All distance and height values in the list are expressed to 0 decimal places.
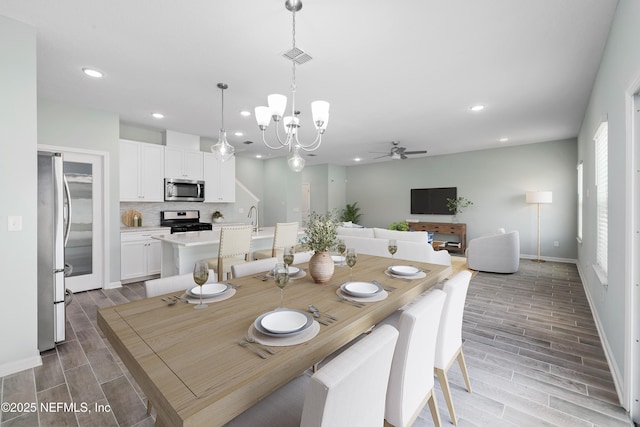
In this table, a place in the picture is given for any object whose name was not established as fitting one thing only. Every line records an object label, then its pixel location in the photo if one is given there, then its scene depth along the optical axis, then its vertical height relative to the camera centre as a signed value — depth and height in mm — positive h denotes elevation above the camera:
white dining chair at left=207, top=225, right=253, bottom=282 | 3201 -384
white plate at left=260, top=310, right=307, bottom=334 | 1127 -454
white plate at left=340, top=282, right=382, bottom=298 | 1569 -441
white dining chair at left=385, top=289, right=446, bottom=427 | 1166 -643
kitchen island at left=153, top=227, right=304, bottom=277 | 3259 -447
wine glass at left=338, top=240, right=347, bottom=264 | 1966 -240
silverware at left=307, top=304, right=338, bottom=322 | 1287 -470
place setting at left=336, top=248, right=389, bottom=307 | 1533 -448
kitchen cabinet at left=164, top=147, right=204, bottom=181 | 5145 +934
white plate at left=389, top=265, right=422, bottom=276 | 2019 -420
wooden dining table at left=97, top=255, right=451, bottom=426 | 793 -486
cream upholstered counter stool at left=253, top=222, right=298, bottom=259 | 3673 -345
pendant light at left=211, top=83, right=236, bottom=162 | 3311 +770
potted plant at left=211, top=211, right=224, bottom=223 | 6129 -70
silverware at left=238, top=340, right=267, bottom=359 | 984 -484
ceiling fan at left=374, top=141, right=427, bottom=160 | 6137 +1277
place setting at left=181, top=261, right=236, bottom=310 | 1400 -428
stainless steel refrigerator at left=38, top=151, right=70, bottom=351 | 2412 -278
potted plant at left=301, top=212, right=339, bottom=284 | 1793 -195
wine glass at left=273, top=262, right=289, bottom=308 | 1332 -292
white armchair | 5031 -736
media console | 7148 -436
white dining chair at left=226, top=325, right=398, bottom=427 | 750 -532
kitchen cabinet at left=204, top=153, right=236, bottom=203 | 5715 +690
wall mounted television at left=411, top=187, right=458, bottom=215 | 7625 +355
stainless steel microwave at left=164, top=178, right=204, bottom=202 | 5129 +442
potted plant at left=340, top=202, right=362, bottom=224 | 9430 -42
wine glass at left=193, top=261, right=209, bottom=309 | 1396 -289
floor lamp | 5898 +302
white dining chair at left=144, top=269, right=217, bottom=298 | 1645 -421
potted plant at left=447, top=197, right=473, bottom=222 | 7375 +183
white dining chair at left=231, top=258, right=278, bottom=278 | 2059 -404
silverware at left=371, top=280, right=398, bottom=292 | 1717 -457
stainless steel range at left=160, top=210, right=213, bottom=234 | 5168 -140
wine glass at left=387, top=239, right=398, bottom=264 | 2200 -261
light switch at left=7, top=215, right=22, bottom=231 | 2164 -60
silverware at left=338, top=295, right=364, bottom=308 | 1460 -468
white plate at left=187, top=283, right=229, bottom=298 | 1526 -425
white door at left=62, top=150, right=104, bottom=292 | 3922 -100
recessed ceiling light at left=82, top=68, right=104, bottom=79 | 2934 +1480
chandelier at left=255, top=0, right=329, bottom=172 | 2008 +920
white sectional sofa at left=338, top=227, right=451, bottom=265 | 4398 -502
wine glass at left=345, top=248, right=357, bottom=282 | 1892 -293
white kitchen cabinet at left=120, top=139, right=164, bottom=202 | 4613 +716
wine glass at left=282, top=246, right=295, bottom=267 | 1804 -268
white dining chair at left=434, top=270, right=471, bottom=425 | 1565 -668
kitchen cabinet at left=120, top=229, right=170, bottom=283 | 4410 -656
